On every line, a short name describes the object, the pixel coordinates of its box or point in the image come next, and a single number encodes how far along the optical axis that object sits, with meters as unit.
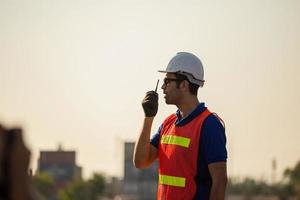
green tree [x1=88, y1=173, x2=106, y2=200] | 179.75
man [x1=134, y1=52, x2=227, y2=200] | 6.79
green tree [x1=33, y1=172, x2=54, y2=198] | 164.00
